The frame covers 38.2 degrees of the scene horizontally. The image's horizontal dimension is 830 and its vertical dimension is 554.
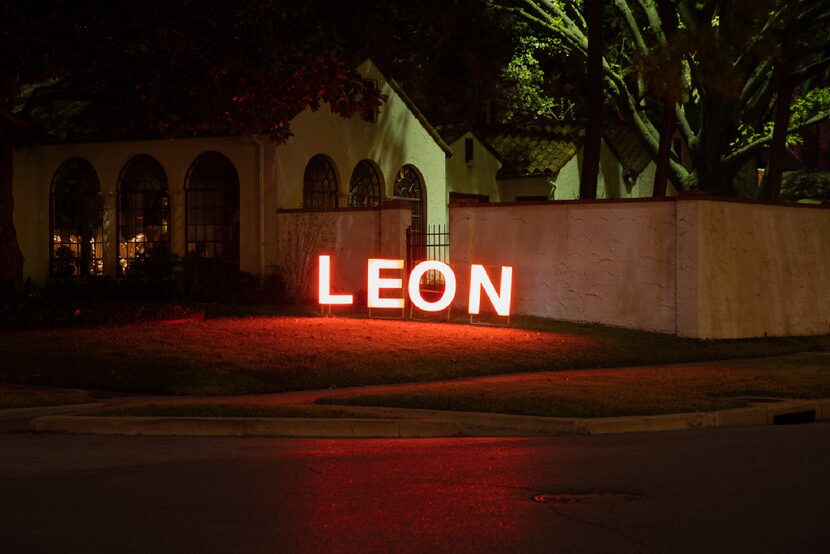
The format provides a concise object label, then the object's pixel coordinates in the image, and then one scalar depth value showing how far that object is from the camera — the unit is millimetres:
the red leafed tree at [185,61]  19844
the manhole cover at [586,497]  8188
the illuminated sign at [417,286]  21609
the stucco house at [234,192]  27109
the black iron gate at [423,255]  23594
